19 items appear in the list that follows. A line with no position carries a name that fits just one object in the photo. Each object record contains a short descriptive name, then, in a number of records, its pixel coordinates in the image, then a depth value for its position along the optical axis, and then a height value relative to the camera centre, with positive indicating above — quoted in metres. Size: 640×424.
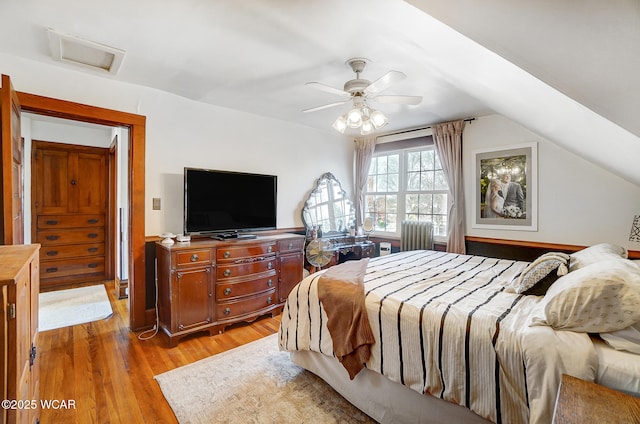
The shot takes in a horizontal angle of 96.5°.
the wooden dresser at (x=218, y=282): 2.63 -0.75
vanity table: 3.82 -0.31
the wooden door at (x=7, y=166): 1.67 +0.25
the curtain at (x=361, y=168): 4.80 +0.70
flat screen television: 2.96 +0.07
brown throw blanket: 1.65 -0.67
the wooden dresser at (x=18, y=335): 0.91 -0.47
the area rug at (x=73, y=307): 3.05 -1.19
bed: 1.15 -0.65
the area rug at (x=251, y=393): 1.73 -1.26
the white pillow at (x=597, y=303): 1.16 -0.40
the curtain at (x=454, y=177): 3.75 +0.43
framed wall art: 3.27 +0.25
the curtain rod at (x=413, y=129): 3.73 +1.18
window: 4.13 +0.29
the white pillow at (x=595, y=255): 1.70 -0.30
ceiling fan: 2.22 +0.92
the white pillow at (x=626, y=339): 1.13 -0.53
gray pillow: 1.72 -0.41
